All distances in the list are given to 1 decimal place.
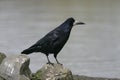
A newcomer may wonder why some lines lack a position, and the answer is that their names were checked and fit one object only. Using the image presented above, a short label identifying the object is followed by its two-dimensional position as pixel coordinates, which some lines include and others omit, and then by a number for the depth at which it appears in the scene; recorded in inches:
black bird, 639.1
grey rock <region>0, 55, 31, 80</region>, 621.9
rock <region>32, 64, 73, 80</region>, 631.8
